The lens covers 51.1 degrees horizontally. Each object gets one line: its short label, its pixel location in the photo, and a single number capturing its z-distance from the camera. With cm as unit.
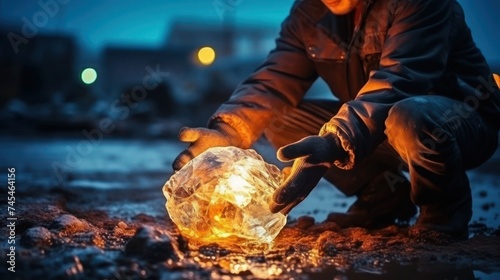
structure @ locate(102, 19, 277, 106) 2480
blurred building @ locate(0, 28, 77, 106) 2058
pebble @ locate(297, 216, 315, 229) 301
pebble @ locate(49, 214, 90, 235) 234
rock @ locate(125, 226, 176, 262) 194
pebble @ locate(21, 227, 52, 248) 210
